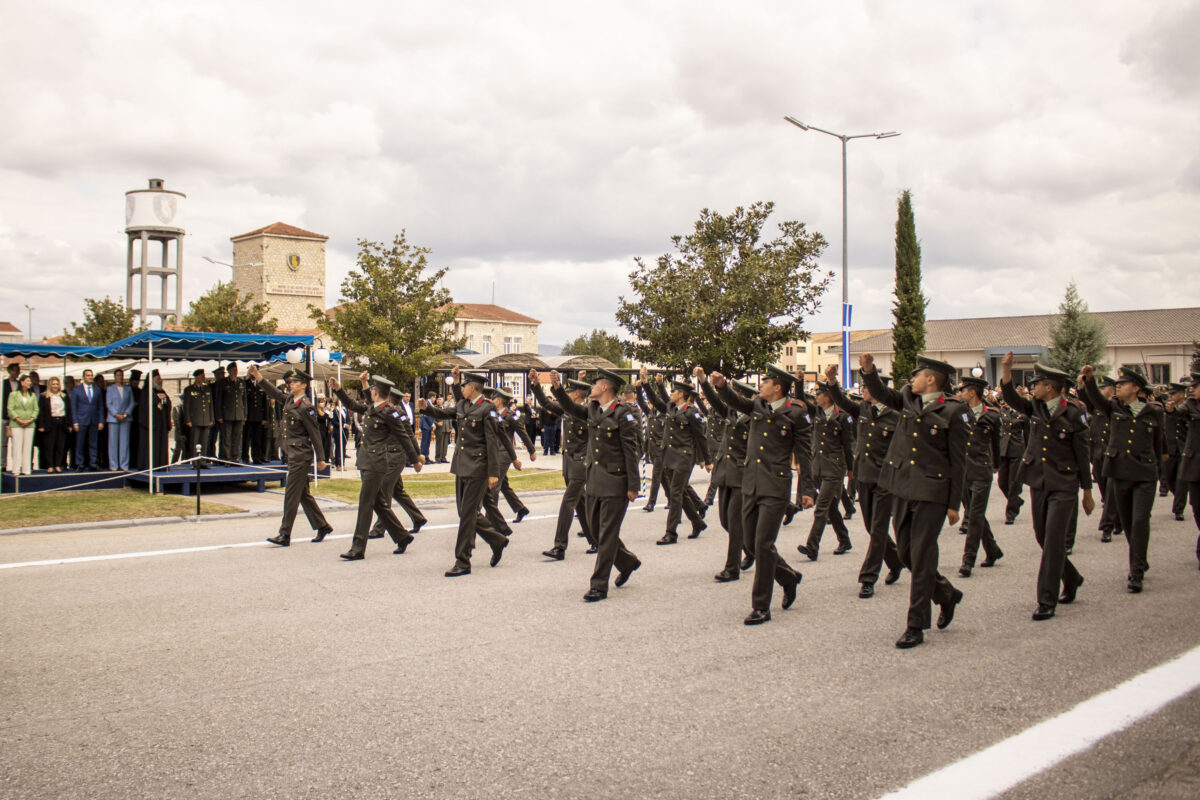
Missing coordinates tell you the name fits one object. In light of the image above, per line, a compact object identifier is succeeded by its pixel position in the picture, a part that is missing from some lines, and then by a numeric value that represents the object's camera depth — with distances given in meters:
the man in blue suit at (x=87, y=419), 16.09
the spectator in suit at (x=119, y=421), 16.11
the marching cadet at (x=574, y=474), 9.88
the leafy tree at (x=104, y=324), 41.25
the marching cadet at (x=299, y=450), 10.65
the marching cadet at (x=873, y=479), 7.67
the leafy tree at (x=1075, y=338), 56.31
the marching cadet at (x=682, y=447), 11.55
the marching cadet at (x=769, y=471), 6.92
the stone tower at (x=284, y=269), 62.19
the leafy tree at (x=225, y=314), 41.16
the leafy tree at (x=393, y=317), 33.88
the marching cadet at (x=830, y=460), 10.09
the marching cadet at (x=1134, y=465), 8.12
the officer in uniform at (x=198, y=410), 16.94
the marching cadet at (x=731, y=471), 8.26
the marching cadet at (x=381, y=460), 9.73
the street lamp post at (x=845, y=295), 26.18
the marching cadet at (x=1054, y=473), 6.99
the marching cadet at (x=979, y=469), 8.95
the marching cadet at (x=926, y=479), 6.27
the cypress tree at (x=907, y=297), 53.12
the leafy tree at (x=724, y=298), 26.53
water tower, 48.69
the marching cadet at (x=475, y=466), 9.05
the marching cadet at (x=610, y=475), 7.72
